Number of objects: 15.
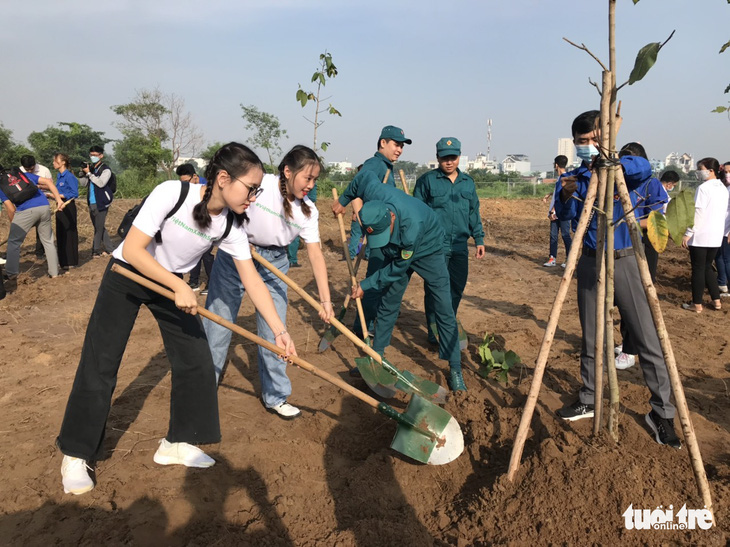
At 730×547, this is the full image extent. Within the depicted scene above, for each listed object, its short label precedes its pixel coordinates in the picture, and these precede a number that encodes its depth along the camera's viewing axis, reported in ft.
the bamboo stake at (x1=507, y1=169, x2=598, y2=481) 8.29
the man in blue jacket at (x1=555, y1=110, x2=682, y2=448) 9.68
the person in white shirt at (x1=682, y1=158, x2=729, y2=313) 19.17
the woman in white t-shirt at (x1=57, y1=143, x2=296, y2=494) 8.01
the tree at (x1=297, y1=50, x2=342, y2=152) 27.35
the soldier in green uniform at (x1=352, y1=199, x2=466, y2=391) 12.45
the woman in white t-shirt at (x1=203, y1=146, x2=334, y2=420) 10.43
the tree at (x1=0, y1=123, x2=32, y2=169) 96.43
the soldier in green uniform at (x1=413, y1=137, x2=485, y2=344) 16.33
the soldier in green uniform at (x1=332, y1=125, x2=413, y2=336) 16.19
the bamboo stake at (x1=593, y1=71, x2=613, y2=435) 8.08
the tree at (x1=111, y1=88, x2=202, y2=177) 105.47
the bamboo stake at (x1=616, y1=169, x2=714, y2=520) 7.71
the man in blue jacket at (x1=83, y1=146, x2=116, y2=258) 28.27
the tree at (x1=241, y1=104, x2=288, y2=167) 109.19
